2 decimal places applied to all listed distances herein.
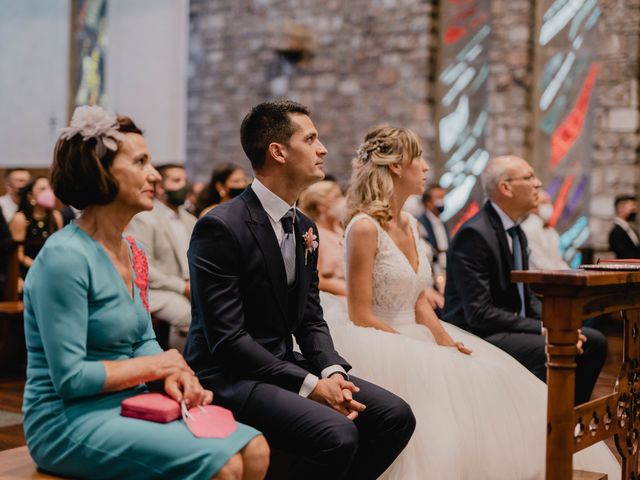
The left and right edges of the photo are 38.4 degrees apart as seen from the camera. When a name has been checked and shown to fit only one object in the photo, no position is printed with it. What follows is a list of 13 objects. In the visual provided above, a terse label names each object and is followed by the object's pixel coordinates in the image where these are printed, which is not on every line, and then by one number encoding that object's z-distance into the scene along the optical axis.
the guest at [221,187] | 6.30
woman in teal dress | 2.19
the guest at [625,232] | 9.16
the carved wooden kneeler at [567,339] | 2.79
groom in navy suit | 2.70
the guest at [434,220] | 9.41
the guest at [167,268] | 5.45
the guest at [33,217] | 7.59
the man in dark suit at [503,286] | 4.23
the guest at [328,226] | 5.71
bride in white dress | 3.38
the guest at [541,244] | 6.22
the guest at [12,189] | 8.12
